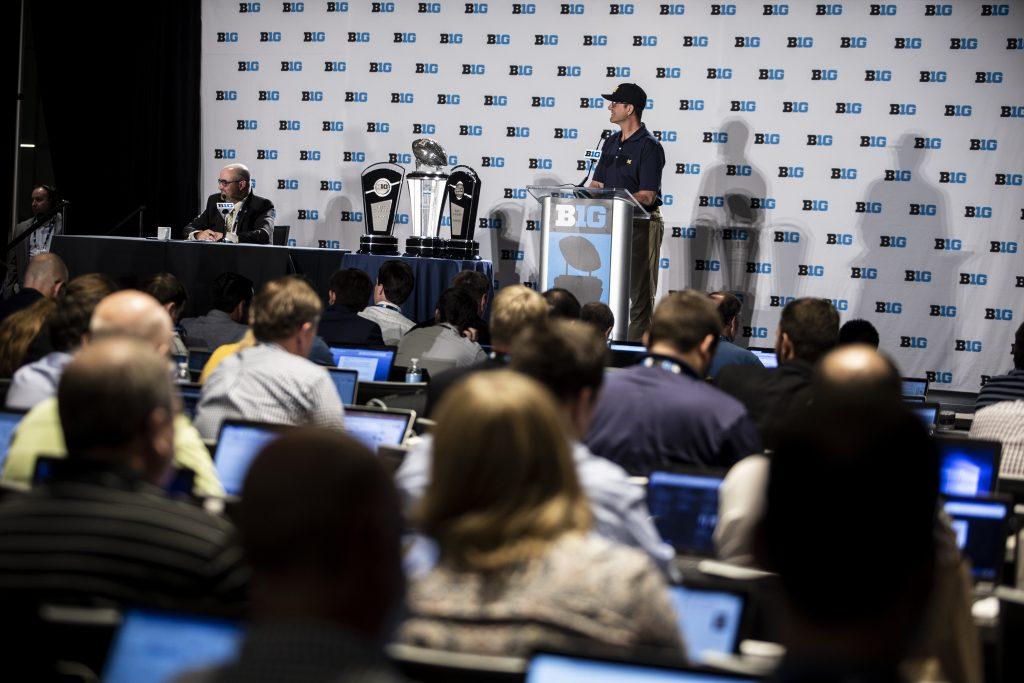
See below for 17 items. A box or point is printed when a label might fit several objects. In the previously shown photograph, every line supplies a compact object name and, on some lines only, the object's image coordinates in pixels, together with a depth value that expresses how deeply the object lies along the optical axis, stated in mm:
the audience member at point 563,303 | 11086
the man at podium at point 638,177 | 18891
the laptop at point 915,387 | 12973
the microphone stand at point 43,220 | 20562
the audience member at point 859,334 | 11056
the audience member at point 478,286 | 13922
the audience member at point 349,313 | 13414
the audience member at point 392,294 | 14891
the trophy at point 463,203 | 19484
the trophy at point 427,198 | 19203
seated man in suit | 19766
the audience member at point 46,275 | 12055
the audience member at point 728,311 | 14133
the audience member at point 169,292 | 11575
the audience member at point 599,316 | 12156
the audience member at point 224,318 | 12547
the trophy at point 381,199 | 19641
